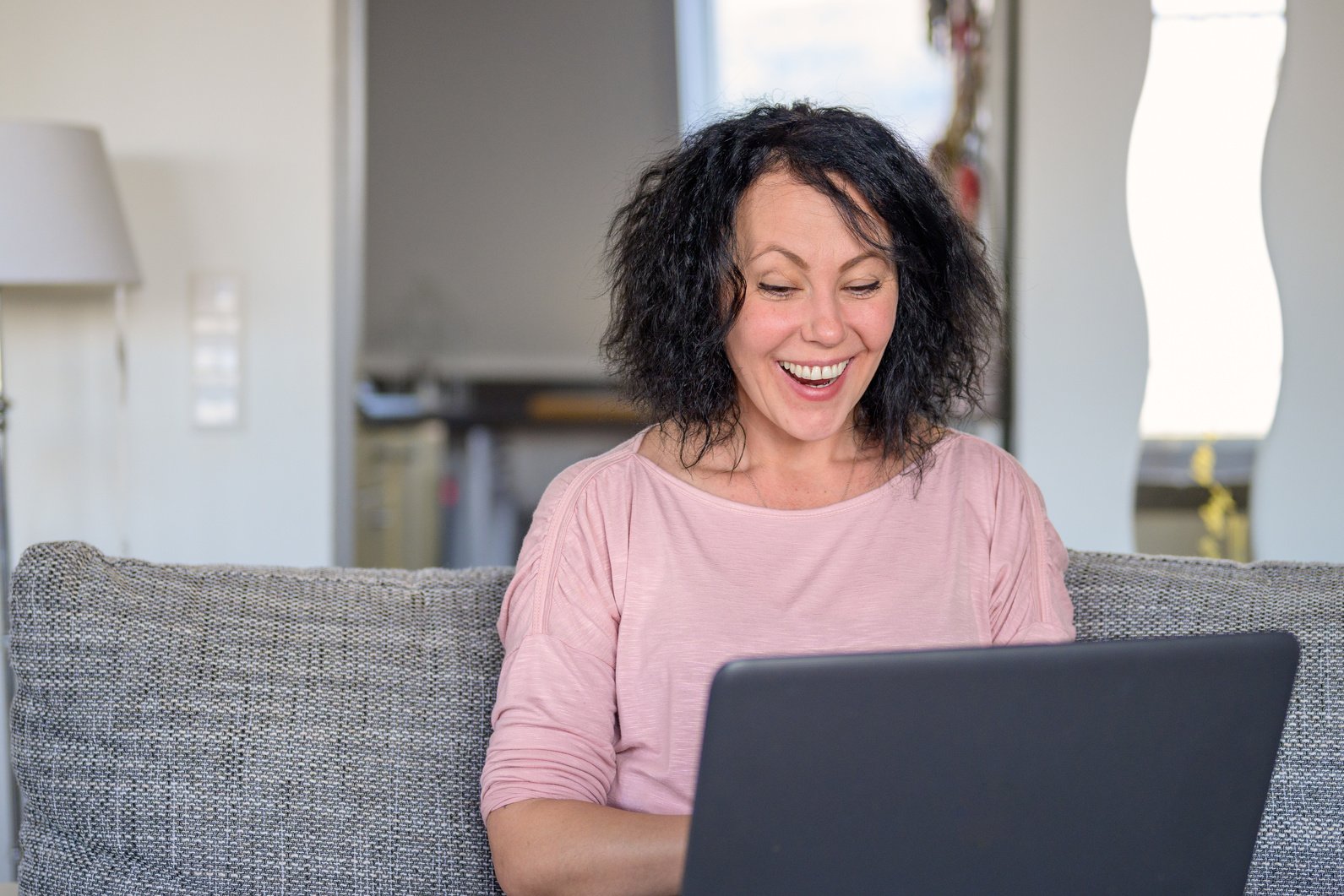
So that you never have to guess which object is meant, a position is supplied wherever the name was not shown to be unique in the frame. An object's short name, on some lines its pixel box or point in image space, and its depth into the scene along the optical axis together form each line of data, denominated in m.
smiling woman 1.14
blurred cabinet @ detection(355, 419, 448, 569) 3.36
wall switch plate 2.65
